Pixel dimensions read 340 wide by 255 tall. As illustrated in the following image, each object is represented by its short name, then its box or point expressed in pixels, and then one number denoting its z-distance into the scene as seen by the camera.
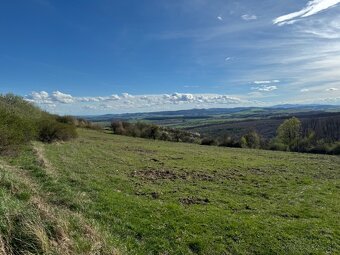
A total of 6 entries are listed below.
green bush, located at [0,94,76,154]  22.50
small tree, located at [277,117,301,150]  88.00
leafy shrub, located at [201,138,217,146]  74.51
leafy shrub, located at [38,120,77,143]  37.02
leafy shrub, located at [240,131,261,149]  77.00
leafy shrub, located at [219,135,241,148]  74.06
